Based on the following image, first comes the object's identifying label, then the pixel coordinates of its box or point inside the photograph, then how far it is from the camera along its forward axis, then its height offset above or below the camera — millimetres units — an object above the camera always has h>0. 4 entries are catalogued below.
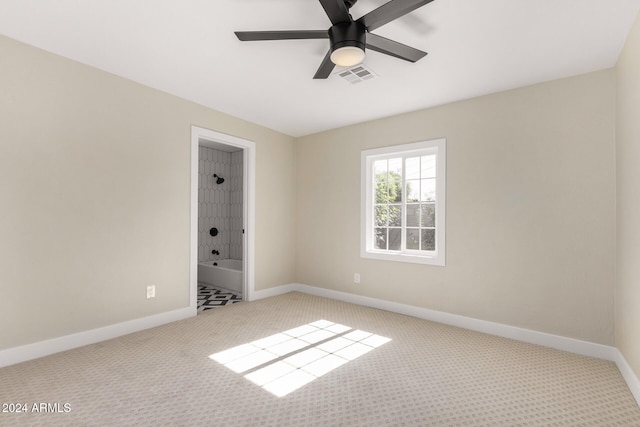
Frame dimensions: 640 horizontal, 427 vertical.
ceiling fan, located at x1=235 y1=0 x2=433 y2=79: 1694 +1116
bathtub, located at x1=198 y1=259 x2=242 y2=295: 4769 -930
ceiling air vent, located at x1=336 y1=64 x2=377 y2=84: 2730 +1294
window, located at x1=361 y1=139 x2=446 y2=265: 3643 +204
